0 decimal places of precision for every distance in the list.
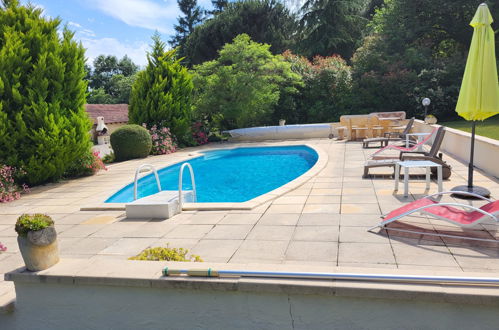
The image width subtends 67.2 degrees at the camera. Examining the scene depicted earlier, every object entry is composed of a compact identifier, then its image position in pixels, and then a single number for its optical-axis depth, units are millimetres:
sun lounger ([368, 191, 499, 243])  3785
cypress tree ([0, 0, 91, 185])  8383
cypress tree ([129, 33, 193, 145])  14930
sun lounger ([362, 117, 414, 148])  10844
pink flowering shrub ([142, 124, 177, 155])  14477
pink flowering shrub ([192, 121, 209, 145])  17406
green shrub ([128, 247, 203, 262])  3580
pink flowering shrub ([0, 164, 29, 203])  7617
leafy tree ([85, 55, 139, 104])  40469
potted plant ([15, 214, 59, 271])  3219
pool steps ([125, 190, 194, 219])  5488
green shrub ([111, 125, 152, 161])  12945
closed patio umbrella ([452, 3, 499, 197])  5133
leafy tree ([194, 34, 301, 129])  17266
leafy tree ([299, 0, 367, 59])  26031
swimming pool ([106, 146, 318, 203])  8484
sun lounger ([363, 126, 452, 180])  6535
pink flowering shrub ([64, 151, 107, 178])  10062
